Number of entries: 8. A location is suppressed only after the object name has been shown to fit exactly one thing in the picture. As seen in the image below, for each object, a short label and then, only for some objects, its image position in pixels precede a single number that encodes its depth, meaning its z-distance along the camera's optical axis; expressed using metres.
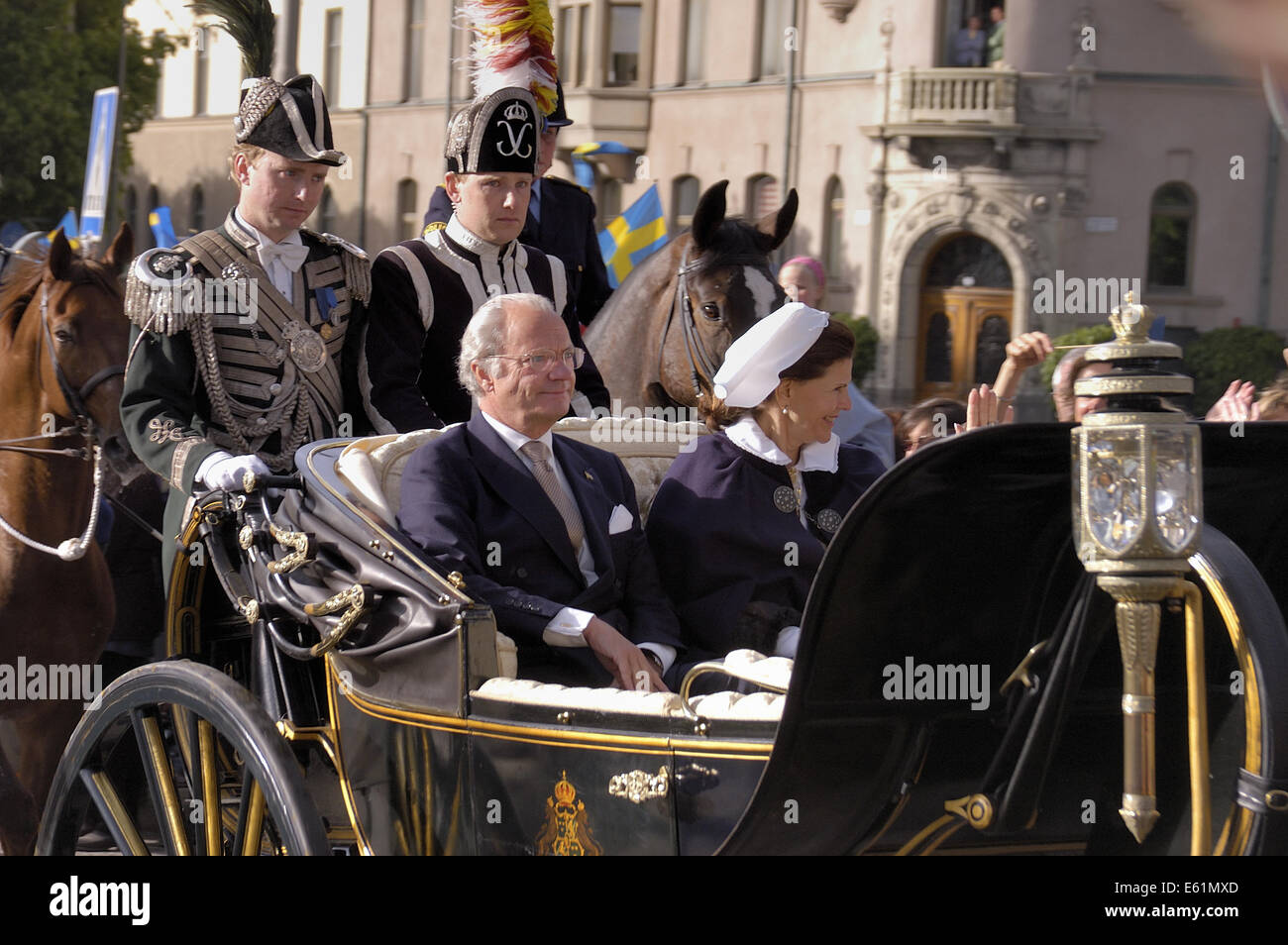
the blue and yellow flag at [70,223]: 13.16
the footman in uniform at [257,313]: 4.19
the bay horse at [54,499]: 5.09
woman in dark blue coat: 3.78
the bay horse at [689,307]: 5.51
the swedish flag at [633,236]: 9.84
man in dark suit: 3.49
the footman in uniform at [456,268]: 4.52
